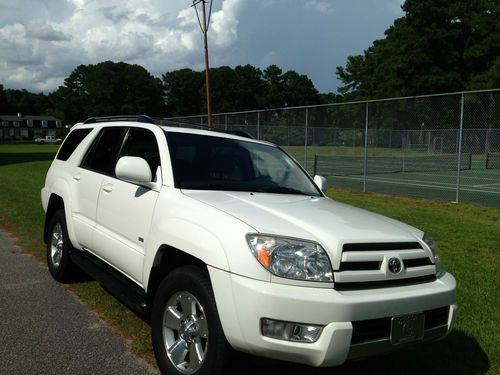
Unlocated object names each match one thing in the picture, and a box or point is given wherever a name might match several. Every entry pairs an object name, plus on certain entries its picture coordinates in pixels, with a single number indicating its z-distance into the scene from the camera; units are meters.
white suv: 2.68
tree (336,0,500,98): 57.06
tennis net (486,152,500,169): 22.85
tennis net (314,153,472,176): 23.25
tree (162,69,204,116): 125.44
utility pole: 18.12
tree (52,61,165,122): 118.31
